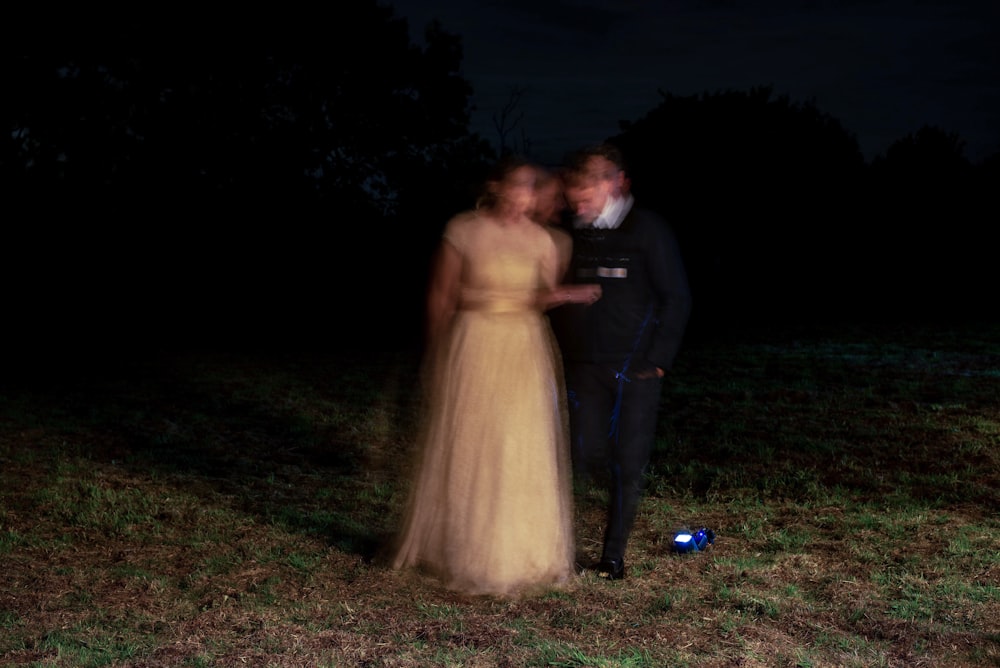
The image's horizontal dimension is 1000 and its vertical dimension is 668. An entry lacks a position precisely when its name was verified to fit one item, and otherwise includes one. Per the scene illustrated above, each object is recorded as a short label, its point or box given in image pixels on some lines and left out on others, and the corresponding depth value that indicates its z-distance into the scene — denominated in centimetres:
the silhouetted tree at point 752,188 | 4134
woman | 547
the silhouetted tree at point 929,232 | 3831
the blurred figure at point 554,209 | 544
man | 538
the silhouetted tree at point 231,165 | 2573
